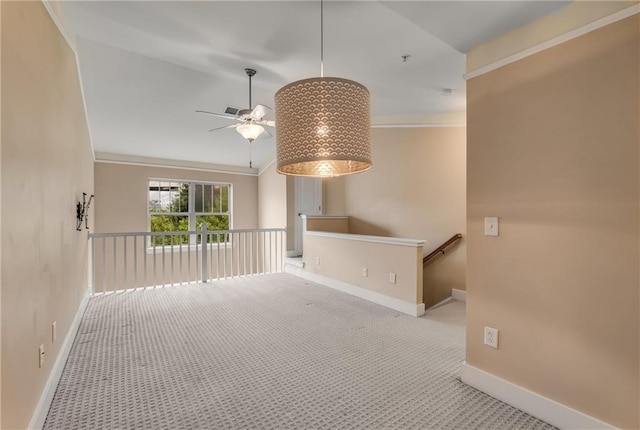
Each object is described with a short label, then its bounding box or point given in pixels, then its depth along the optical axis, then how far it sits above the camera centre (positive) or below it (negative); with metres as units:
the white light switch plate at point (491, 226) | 1.96 -0.09
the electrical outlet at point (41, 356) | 1.70 -0.80
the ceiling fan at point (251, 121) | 3.21 +1.01
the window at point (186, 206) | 6.32 +0.18
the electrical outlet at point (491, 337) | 1.96 -0.81
